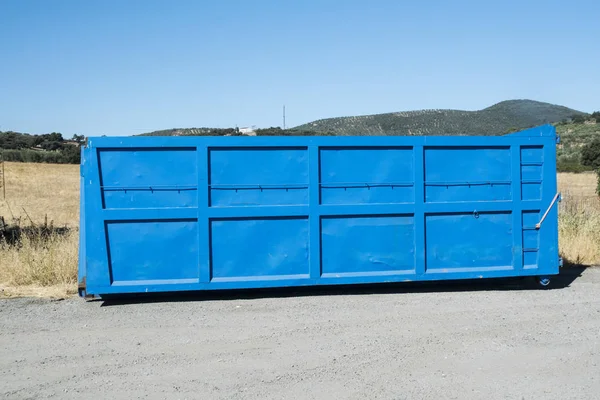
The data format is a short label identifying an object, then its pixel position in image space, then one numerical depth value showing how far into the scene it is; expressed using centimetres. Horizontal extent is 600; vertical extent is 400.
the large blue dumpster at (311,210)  709
